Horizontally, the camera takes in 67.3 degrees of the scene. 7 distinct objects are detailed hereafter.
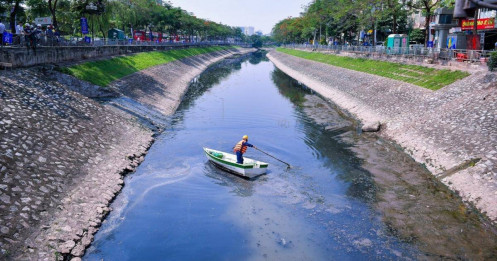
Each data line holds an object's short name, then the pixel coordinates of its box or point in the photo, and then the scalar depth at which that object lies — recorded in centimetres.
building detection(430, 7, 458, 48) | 6669
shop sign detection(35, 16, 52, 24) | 4241
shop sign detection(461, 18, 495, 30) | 5206
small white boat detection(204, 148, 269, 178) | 2153
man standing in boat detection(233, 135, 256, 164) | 2216
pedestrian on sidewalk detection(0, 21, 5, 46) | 2763
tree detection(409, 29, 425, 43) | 7638
